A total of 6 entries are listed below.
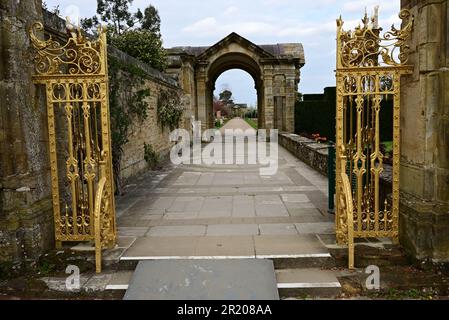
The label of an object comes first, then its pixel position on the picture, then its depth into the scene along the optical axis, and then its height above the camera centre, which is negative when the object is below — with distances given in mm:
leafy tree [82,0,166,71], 17484 +3564
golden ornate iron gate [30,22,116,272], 4762 +76
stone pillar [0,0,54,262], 4359 -101
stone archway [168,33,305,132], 24094 +2980
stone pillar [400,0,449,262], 4340 -110
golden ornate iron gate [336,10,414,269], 4746 +379
